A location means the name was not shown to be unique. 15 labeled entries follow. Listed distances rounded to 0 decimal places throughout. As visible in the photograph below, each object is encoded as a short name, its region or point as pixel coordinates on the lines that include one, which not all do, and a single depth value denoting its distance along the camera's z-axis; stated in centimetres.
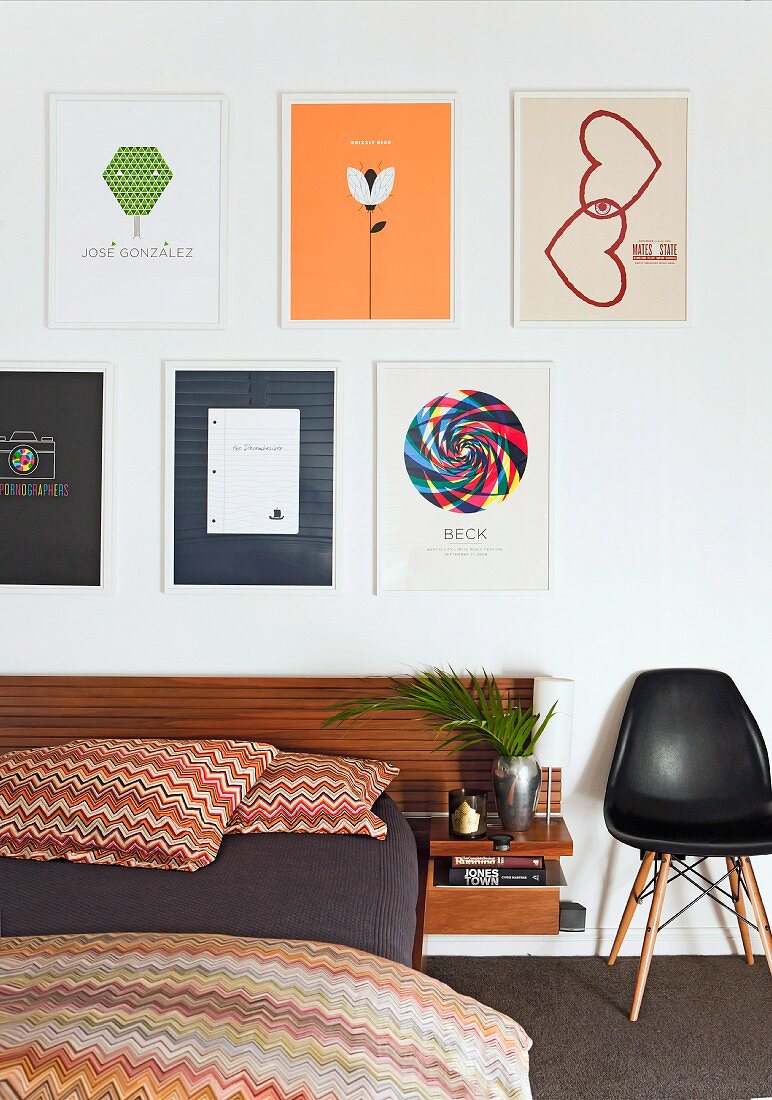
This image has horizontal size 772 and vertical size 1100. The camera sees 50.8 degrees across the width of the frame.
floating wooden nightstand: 226
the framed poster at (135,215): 265
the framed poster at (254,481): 265
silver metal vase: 238
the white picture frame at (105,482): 266
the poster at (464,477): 264
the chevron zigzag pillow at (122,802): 202
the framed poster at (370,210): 263
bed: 108
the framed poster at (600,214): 263
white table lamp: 246
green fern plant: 242
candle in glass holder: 234
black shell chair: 252
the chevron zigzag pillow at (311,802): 218
